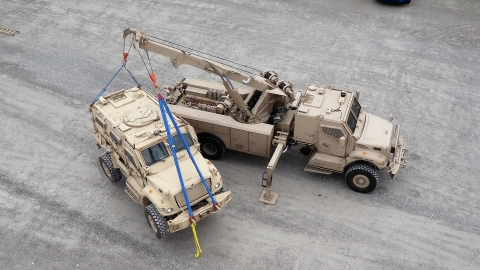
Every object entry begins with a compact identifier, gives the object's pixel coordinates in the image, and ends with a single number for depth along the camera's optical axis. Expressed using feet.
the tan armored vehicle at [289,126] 40.96
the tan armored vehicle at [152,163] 35.94
